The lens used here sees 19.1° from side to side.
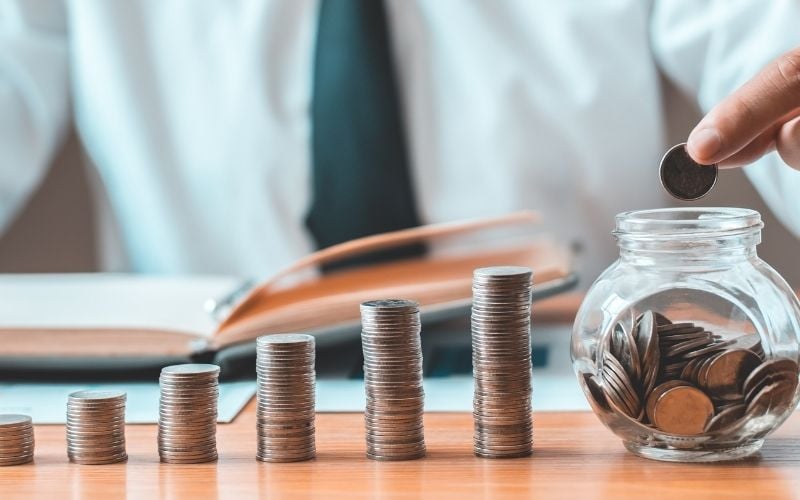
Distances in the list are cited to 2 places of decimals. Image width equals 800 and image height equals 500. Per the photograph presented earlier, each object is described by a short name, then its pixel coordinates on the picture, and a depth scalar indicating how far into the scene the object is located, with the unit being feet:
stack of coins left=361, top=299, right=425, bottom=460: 2.87
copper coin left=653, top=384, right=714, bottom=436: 2.76
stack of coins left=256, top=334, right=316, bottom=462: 2.88
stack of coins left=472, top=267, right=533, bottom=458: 2.85
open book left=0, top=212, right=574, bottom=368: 3.30
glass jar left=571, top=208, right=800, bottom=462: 2.76
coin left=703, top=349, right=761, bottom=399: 2.75
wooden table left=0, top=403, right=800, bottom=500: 2.74
